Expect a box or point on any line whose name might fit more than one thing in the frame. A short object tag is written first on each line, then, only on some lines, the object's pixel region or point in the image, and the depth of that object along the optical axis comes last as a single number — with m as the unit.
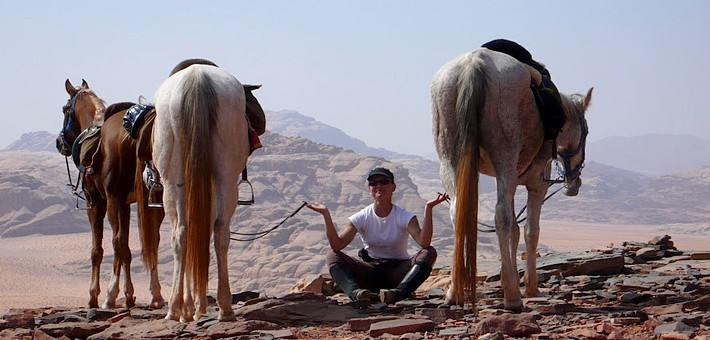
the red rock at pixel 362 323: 7.05
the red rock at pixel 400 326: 6.64
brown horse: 9.30
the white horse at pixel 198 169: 7.29
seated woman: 8.54
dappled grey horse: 7.32
